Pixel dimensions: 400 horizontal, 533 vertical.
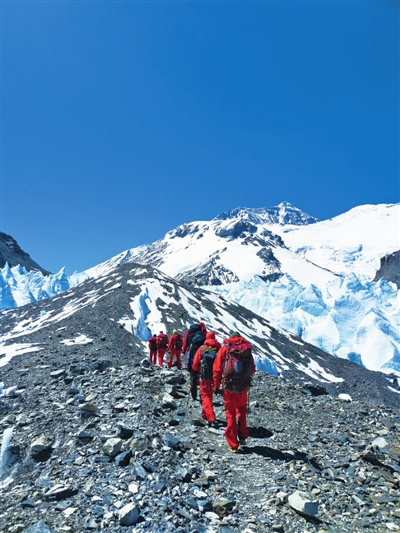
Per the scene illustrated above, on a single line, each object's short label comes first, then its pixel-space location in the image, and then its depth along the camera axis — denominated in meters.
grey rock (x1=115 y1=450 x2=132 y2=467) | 7.37
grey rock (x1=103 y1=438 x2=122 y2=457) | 7.68
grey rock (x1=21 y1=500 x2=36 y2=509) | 6.32
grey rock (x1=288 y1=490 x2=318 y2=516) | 5.96
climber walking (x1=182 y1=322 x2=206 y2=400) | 13.01
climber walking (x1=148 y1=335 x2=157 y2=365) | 20.75
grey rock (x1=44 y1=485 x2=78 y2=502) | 6.43
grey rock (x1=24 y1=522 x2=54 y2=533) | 5.57
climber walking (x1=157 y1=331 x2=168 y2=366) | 20.28
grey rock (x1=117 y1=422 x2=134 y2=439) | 8.32
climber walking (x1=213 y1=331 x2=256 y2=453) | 8.75
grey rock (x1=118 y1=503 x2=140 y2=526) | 5.73
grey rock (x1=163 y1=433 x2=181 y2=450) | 7.98
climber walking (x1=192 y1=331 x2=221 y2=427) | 10.02
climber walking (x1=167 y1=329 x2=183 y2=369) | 18.73
